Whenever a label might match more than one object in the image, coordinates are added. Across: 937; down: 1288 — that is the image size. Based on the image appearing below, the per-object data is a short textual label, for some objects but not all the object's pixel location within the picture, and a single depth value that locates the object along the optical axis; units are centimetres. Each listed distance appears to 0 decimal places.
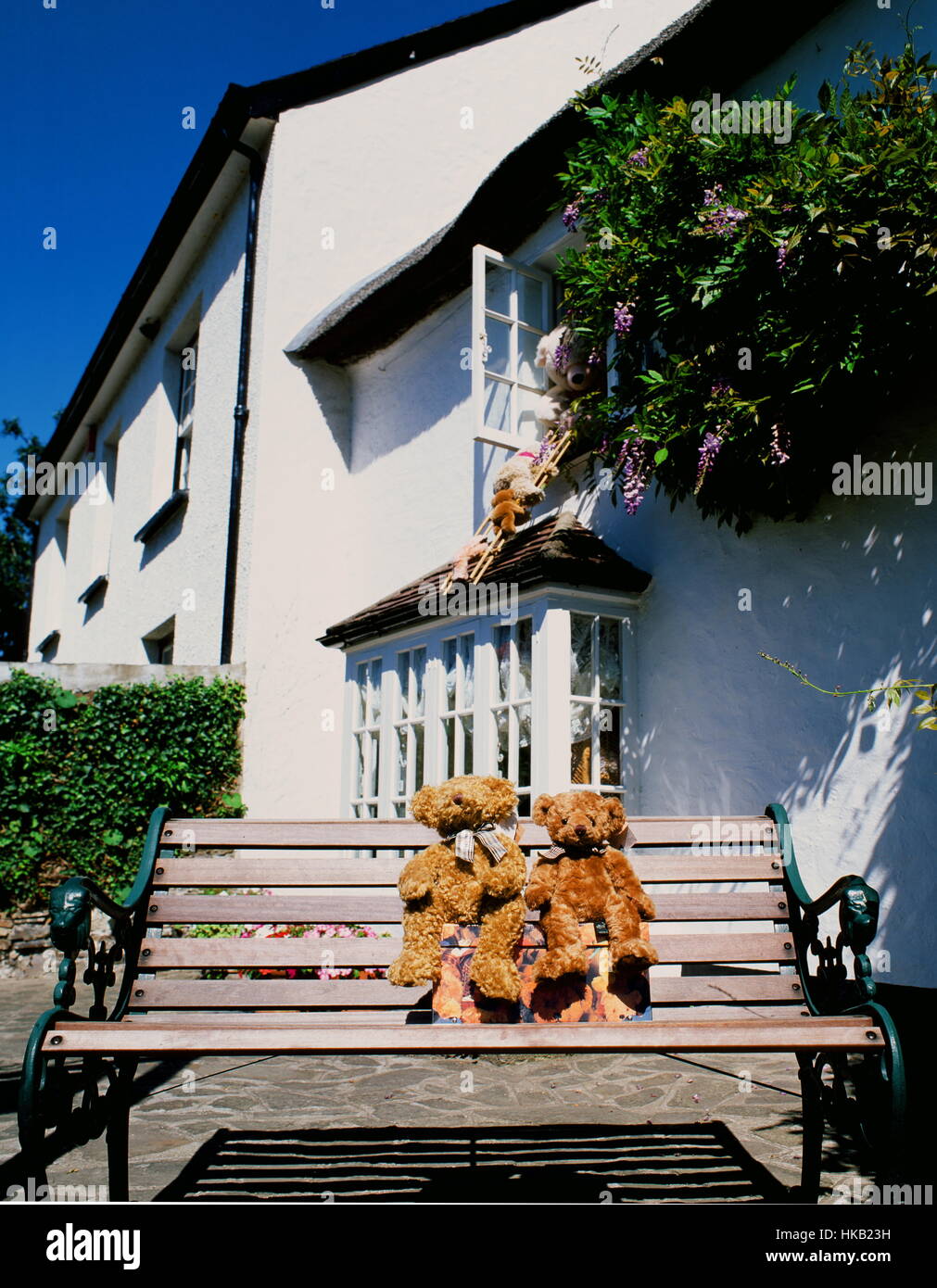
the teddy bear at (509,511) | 623
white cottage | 443
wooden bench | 203
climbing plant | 362
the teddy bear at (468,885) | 242
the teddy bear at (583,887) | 241
